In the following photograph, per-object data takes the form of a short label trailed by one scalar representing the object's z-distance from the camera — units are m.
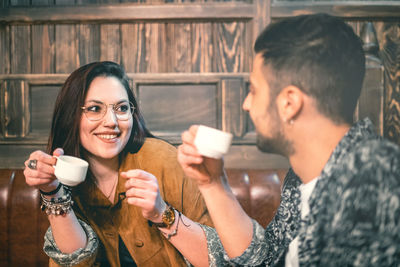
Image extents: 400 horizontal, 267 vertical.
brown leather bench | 1.72
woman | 1.18
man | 0.77
